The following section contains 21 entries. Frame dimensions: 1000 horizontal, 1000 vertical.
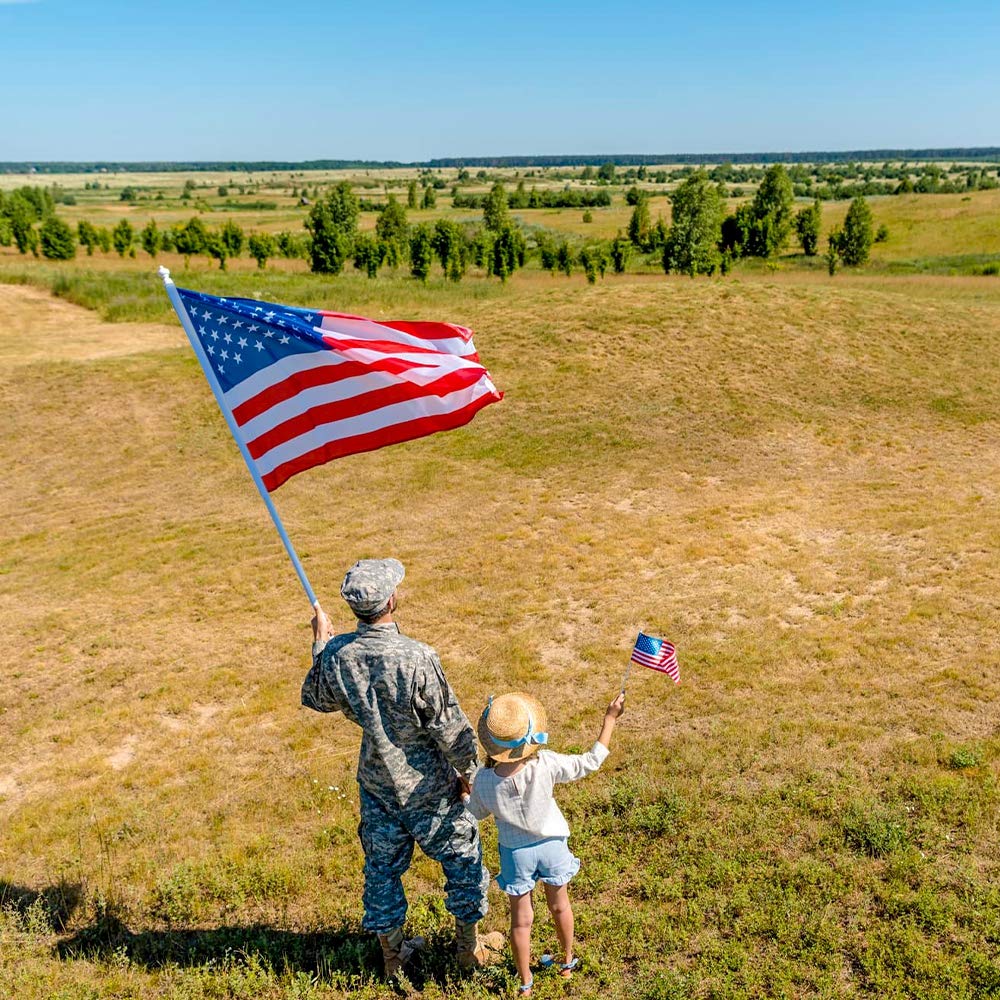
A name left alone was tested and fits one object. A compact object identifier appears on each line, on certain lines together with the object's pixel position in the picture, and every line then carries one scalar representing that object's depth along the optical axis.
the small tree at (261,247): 58.07
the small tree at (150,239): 64.44
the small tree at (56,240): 60.69
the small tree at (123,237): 65.69
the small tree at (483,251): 51.06
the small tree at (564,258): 54.65
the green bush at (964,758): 6.35
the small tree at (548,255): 57.03
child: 3.74
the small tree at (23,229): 65.06
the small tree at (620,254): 55.97
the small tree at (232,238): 63.22
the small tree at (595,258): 51.32
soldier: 3.77
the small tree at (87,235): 68.62
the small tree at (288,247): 65.44
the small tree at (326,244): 49.28
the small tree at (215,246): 61.22
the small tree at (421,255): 46.22
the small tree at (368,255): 49.91
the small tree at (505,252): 48.34
